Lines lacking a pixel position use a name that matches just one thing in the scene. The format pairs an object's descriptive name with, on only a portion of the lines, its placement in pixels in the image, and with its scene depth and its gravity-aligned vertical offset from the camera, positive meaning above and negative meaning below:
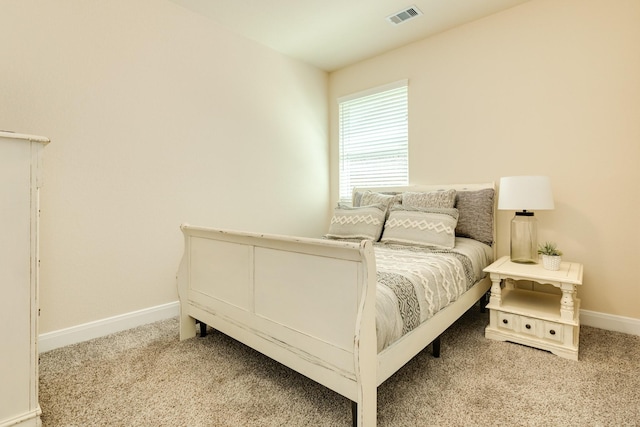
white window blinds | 3.40 +0.85
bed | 1.23 -0.38
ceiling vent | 2.68 +1.72
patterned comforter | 1.38 -0.37
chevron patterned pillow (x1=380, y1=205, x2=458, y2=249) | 2.39 -0.11
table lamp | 2.19 +0.05
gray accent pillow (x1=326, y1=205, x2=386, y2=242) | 2.72 -0.09
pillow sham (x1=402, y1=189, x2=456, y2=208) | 2.71 +0.12
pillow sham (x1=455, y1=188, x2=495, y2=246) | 2.68 -0.02
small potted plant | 2.12 -0.31
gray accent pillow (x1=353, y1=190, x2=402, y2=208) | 2.99 +0.14
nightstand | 1.93 -0.65
